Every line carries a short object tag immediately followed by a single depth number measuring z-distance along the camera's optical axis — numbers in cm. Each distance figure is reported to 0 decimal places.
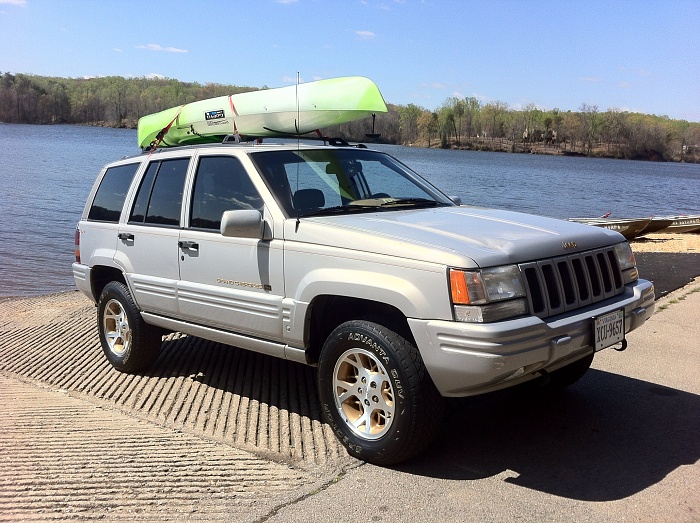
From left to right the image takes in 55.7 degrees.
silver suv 367
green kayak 527
